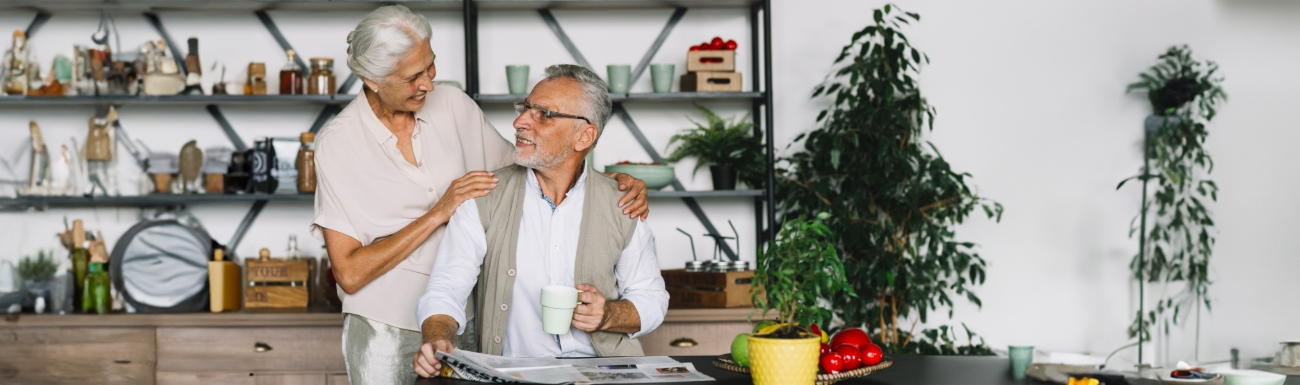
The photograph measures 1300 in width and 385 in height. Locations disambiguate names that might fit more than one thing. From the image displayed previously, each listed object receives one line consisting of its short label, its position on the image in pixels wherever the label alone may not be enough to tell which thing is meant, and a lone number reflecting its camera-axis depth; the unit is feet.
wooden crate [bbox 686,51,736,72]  11.82
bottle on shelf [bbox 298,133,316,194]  11.54
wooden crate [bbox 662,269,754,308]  11.04
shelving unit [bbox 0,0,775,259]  11.51
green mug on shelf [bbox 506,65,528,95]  11.55
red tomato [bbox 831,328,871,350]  5.79
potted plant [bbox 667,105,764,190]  11.90
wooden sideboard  10.68
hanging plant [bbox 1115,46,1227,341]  12.71
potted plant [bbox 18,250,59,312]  11.28
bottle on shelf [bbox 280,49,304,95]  11.71
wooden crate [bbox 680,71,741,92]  11.81
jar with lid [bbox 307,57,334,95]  11.72
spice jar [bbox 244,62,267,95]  11.81
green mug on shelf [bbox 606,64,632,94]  11.69
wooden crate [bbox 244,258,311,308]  11.13
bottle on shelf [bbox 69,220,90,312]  11.43
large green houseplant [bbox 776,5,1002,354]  11.58
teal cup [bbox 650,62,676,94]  11.76
